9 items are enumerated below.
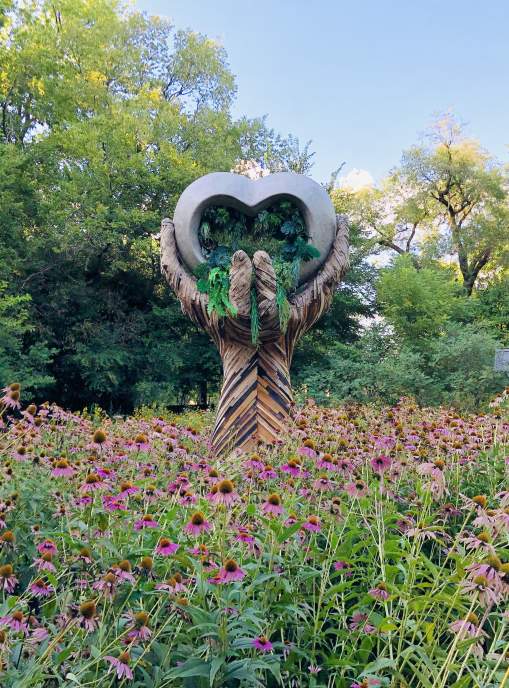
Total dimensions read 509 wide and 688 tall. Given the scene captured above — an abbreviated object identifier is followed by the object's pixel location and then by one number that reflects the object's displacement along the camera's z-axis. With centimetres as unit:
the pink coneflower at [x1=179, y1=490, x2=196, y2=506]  180
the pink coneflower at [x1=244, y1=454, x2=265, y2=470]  211
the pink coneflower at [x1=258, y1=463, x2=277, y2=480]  209
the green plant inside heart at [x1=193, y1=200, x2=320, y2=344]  462
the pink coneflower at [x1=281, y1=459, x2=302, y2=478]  189
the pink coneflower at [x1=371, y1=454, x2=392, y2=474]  184
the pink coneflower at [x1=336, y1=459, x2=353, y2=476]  201
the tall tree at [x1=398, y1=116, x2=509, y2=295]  1872
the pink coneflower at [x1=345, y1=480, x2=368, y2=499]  180
